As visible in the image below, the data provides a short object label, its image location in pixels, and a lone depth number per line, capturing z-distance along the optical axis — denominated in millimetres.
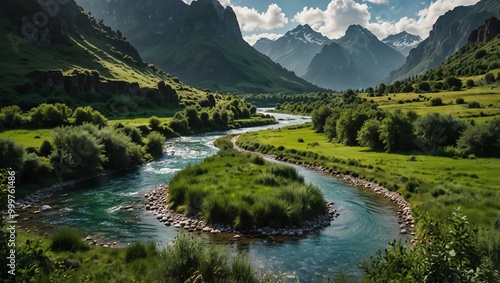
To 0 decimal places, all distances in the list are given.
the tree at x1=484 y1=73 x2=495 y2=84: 153375
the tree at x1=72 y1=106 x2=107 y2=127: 76625
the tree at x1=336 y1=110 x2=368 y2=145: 77125
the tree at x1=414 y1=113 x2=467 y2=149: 61219
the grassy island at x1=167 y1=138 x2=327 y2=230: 28297
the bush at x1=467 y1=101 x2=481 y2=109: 101750
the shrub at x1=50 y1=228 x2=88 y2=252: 19844
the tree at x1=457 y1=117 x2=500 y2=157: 51125
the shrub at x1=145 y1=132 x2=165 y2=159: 67412
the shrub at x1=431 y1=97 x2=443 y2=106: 119781
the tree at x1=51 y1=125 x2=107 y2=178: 45844
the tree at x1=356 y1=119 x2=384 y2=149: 68188
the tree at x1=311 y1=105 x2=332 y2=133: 102812
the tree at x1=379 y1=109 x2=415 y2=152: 62531
